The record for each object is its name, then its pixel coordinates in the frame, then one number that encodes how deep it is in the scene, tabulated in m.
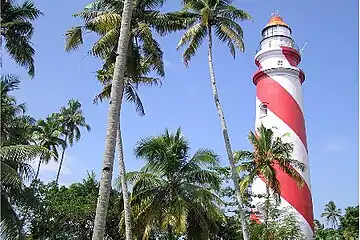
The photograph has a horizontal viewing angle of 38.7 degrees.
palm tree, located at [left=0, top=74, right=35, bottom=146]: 26.81
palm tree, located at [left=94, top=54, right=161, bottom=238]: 21.65
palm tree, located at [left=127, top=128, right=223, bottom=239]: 24.58
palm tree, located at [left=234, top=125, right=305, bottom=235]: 28.52
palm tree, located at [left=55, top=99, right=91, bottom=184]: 46.28
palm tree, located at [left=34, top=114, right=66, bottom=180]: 44.16
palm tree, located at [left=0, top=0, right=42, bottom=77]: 21.73
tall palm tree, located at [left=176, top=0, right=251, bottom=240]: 23.38
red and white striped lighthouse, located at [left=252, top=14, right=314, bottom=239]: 29.86
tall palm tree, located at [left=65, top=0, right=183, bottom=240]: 20.22
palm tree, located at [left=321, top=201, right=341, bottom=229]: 80.94
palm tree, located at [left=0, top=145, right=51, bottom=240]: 16.72
